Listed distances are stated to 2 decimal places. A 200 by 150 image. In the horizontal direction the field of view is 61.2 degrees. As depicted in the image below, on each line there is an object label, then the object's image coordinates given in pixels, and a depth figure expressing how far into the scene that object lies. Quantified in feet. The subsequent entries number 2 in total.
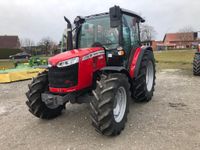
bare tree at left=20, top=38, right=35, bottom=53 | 146.88
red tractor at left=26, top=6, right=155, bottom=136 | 9.56
